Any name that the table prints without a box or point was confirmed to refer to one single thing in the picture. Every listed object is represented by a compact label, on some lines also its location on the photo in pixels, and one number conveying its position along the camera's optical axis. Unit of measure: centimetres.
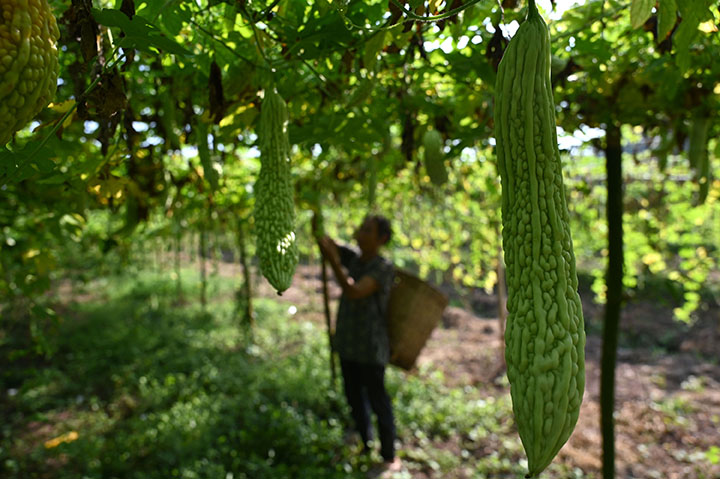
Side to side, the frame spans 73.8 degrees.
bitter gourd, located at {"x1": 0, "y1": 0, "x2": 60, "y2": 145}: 57
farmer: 360
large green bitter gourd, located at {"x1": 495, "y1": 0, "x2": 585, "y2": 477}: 67
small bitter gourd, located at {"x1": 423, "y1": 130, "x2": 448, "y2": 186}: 176
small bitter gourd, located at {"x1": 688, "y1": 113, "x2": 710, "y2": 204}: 194
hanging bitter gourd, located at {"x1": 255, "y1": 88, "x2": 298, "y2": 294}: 103
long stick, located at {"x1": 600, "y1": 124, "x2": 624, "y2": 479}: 243
